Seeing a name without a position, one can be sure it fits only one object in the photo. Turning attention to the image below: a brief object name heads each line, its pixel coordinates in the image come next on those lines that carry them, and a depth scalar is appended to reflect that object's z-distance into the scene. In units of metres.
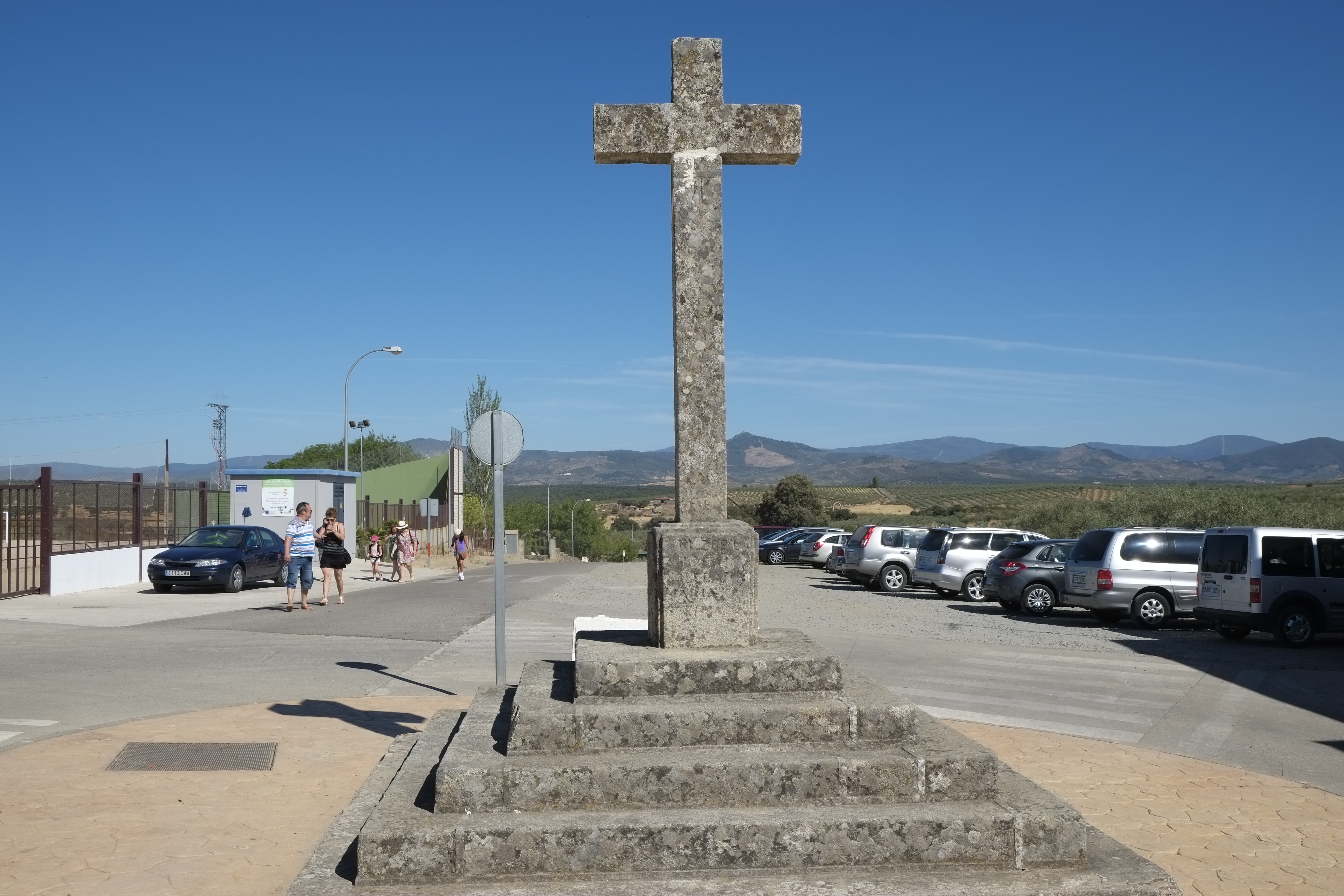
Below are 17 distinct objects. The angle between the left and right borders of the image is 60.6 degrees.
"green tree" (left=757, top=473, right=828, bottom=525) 72.25
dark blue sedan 23.11
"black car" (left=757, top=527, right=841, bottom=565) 42.69
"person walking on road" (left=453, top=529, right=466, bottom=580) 29.14
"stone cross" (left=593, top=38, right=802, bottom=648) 6.12
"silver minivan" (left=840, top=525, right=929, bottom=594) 28.75
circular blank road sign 10.01
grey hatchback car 21.27
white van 16.20
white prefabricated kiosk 31.42
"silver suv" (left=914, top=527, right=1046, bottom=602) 25.34
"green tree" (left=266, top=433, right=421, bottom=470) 81.81
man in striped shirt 18.86
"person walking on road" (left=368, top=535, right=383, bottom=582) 29.53
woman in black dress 19.88
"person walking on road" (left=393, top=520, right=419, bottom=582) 30.05
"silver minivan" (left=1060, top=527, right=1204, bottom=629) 18.97
